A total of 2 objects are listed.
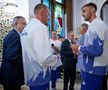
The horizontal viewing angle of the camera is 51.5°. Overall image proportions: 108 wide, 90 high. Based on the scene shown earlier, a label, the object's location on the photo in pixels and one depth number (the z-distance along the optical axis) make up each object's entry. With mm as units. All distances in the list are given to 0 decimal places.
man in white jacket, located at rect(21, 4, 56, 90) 1175
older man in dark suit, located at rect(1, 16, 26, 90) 1385
